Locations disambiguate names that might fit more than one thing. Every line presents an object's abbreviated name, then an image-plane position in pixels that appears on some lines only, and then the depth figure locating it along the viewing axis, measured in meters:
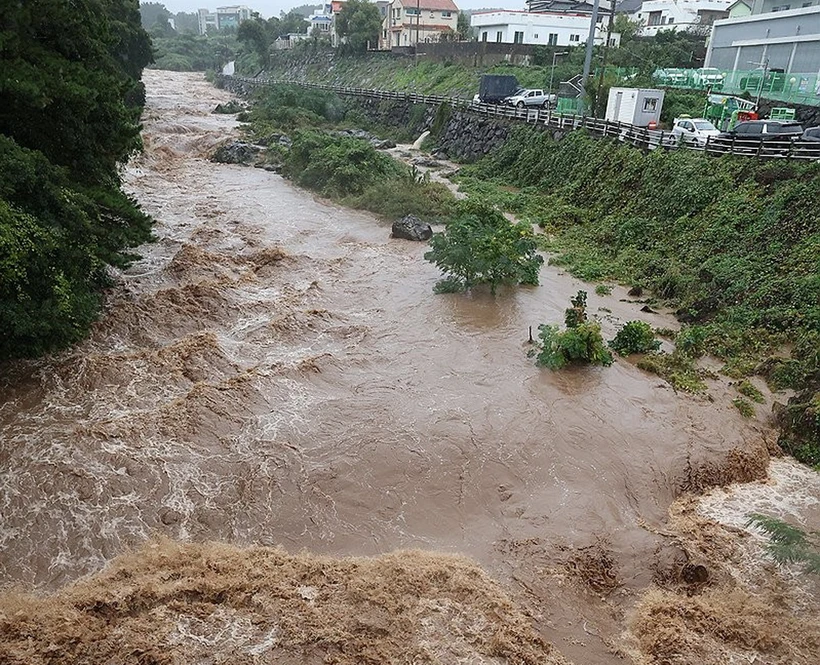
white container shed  26.53
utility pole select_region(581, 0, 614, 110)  25.96
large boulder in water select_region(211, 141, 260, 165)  32.88
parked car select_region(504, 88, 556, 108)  36.56
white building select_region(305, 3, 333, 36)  86.17
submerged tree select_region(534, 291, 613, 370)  12.47
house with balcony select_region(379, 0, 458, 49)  67.12
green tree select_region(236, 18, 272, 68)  77.75
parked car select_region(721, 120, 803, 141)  22.70
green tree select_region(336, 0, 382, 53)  66.69
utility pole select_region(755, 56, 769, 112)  29.27
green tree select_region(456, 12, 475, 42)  64.12
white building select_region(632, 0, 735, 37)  56.31
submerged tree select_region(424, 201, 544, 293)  16.00
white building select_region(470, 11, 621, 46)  54.50
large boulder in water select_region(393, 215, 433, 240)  21.06
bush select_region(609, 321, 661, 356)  13.39
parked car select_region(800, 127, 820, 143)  20.48
